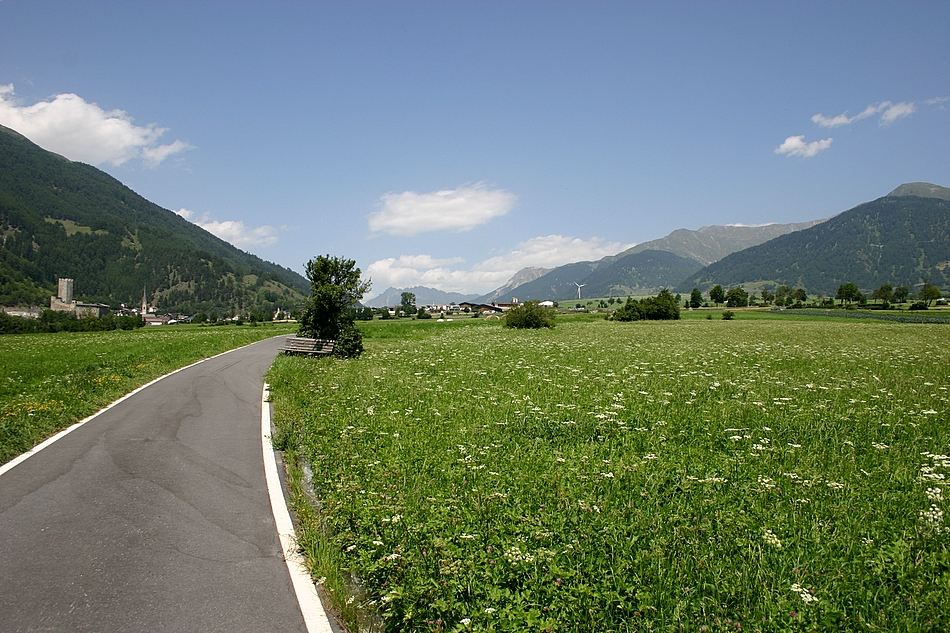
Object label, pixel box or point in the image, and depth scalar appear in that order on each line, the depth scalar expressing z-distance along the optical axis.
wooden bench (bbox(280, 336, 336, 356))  29.71
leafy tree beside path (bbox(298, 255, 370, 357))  29.78
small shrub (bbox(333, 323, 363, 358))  29.05
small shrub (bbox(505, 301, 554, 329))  58.09
